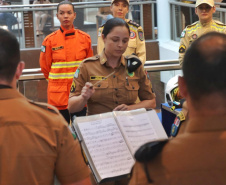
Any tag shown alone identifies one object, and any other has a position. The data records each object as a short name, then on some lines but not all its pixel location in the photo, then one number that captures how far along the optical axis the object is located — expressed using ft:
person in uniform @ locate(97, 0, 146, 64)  20.52
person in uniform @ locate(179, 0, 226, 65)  21.76
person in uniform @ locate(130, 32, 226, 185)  5.78
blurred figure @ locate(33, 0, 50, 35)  42.51
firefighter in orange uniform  20.27
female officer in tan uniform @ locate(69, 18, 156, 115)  13.37
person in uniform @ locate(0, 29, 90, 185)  7.04
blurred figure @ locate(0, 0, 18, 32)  41.06
